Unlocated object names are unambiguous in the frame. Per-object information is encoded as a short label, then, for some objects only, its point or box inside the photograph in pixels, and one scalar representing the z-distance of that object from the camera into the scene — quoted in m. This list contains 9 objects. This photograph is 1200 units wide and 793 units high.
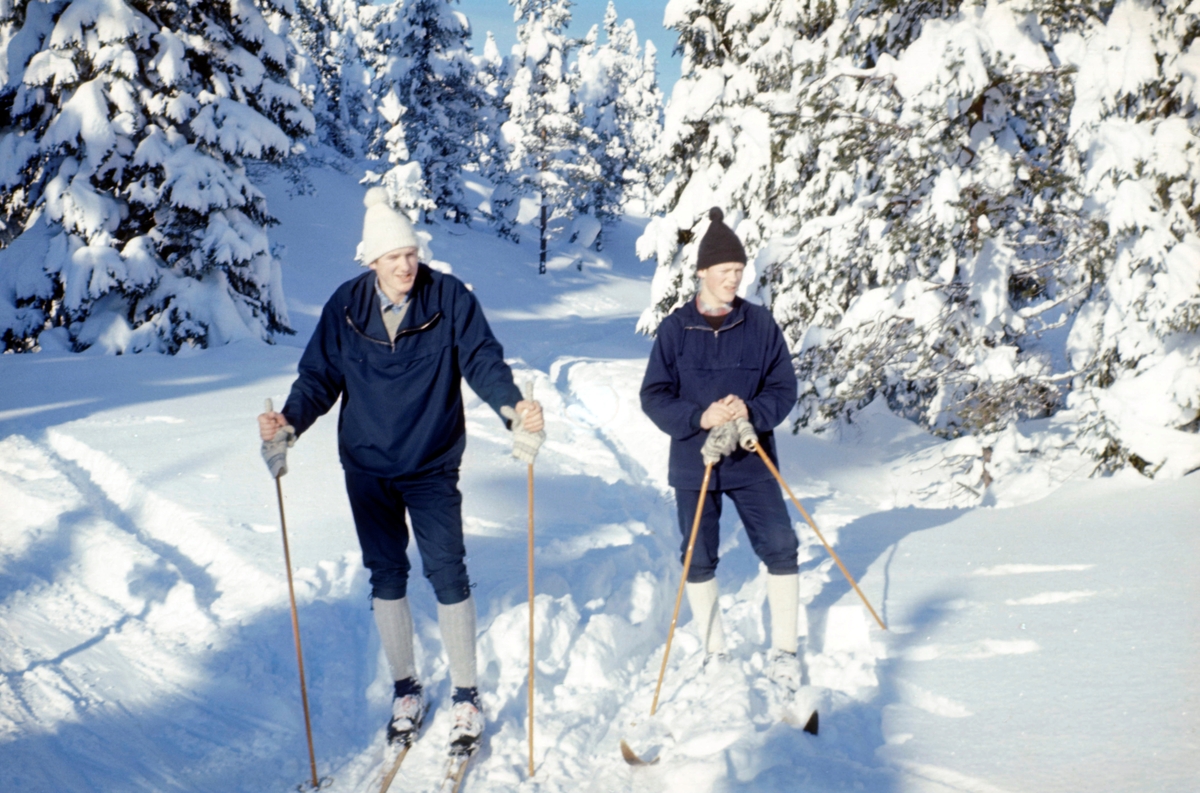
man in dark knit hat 4.05
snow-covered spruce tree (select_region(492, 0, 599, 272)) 38.38
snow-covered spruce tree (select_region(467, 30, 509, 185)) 40.38
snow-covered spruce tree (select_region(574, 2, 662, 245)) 44.44
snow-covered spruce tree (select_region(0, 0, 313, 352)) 13.54
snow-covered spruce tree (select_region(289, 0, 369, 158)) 45.06
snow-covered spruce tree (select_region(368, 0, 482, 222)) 34.19
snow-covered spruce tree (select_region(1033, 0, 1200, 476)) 6.43
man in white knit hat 3.64
